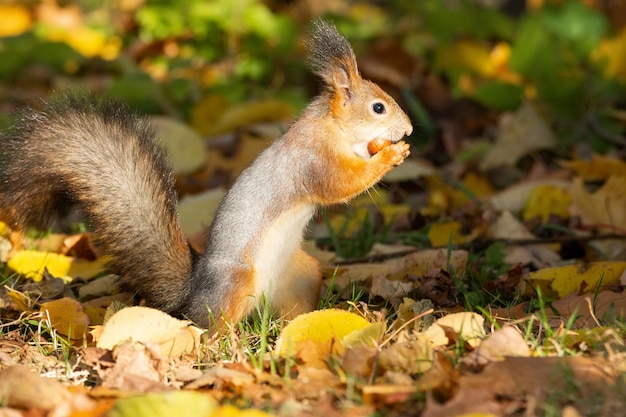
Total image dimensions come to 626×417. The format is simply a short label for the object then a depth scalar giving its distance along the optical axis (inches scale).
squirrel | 203.2
